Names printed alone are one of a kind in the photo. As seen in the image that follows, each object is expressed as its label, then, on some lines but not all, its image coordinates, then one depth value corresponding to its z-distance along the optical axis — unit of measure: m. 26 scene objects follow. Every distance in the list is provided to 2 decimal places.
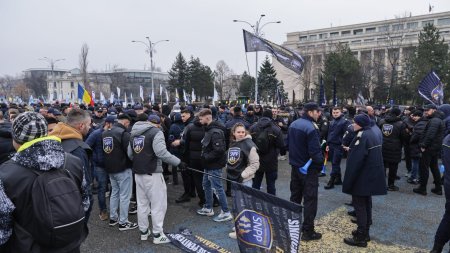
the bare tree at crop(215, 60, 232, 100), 77.24
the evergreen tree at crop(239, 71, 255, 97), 56.38
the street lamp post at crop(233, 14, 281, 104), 22.79
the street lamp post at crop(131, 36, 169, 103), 34.00
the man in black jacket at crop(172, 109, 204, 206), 6.28
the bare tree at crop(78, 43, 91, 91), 55.22
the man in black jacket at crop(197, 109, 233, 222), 5.55
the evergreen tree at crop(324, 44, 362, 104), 37.94
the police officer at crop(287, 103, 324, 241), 4.72
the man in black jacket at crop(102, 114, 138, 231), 5.26
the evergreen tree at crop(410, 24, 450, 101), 32.00
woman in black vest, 5.17
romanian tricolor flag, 16.55
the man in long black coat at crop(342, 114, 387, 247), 4.62
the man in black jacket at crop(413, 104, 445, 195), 7.04
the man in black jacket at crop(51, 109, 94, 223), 3.46
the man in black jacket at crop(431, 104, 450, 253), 4.15
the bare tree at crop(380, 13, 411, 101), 39.42
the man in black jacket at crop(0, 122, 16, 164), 3.60
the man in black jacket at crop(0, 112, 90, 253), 2.12
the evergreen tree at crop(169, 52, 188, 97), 60.12
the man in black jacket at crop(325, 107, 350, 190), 7.84
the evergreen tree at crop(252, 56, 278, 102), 49.94
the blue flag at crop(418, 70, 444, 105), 10.58
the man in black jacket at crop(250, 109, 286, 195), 6.09
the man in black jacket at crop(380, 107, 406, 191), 7.42
